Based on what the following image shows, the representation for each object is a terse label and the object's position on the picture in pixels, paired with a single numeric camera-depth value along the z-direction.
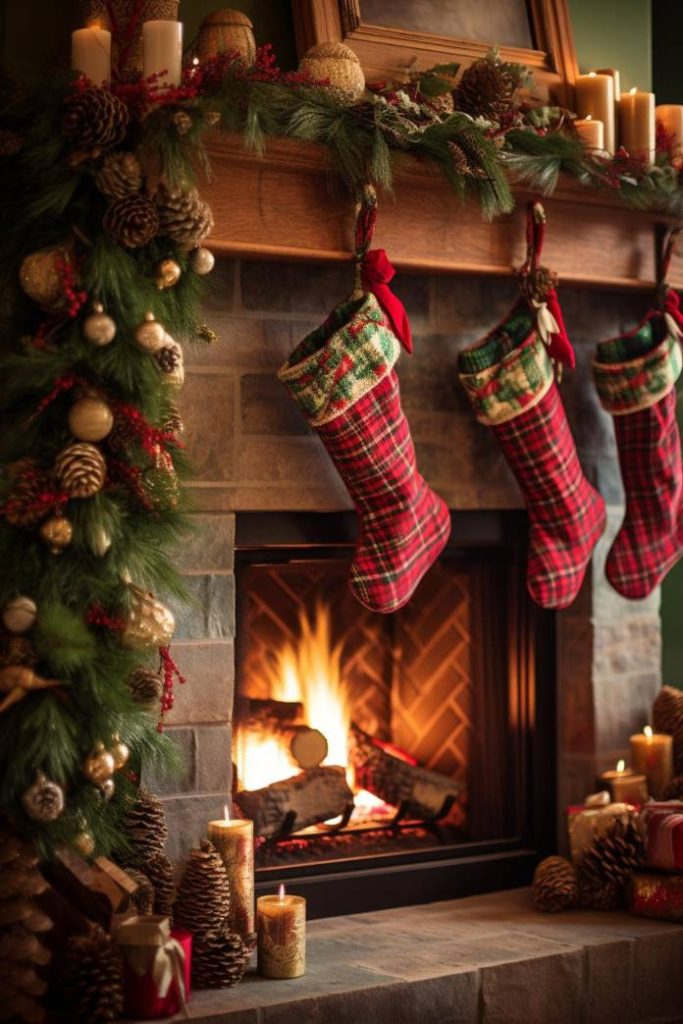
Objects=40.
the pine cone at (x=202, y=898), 2.33
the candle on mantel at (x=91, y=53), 2.21
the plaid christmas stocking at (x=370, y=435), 2.47
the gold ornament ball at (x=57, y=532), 2.13
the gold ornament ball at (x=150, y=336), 2.18
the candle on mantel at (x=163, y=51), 2.23
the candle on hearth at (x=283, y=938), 2.34
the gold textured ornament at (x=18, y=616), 2.11
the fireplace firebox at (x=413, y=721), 2.84
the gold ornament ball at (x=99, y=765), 2.12
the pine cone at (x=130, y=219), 2.16
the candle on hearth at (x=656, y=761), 2.93
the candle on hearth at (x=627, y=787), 2.88
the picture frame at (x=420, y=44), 2.58
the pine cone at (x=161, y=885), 2.35
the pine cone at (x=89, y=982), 2.09
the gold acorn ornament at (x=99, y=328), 2.15
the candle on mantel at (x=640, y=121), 2.81
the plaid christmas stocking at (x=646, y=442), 2.85
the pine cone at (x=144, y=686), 2.22
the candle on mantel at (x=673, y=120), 2.89
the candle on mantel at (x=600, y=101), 2.80
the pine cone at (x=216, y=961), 2.31
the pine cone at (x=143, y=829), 2.34
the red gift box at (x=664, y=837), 2.64
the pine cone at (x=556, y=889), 2.73
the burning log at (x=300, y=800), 2.77
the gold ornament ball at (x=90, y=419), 2.15
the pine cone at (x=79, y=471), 2.13
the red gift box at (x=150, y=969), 2.14
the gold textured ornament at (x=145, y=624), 2.18
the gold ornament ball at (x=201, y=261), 2.28
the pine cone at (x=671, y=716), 2.98
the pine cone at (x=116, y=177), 2.17
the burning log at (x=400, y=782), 2.96
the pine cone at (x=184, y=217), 2.21
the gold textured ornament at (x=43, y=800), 2.06
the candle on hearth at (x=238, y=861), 2.42
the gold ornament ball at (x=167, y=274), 2.24
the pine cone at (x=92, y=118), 2.13
